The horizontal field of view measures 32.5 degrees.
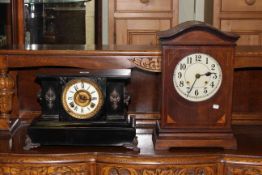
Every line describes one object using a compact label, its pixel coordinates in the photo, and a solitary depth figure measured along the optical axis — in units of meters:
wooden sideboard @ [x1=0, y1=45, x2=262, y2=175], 1.25
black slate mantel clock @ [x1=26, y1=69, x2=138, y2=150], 1.32
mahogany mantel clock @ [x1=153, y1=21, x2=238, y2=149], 1.27
